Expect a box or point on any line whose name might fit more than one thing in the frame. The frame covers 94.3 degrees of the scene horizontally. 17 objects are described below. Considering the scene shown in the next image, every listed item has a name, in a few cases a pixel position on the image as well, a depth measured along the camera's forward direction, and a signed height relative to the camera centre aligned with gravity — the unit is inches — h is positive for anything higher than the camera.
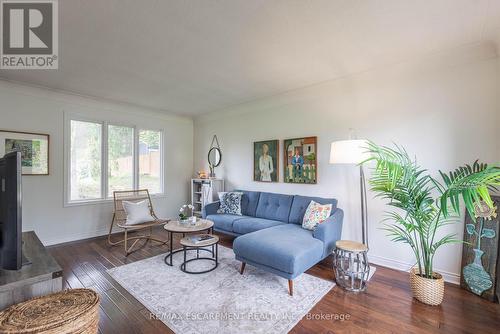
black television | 44.6 -7.8
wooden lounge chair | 145.6 -30.1
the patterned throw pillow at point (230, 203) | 163.0 -22.8
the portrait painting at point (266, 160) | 165.2 +7.4
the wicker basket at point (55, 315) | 40.8 -26.9
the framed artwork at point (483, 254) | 87.3 -33.8
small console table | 45.3 -21.5
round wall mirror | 204.2 +13.0
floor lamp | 101.3 +7.7
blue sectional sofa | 93.7 -31.5
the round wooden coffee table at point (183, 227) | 119.0 -29.7
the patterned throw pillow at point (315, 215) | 122.7 -24.3
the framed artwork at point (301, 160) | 145.6 +6.3
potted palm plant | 75.5 -10.3
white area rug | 75.1 -48.7
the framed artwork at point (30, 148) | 134.3 +15.6
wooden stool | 96.3 -40.9
